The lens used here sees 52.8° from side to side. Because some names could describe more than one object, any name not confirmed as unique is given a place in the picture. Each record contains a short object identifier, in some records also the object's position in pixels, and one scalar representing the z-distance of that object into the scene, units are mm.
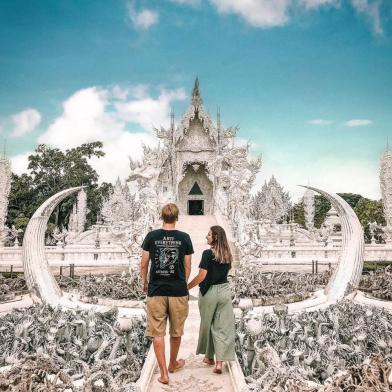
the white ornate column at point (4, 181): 20723
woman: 3711
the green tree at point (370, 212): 34906
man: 3459
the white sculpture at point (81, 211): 30609
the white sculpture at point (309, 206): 31844
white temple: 21828
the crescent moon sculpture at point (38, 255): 7473
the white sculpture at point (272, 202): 30156
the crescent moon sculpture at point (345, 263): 7562
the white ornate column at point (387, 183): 21172
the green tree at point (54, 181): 37250
